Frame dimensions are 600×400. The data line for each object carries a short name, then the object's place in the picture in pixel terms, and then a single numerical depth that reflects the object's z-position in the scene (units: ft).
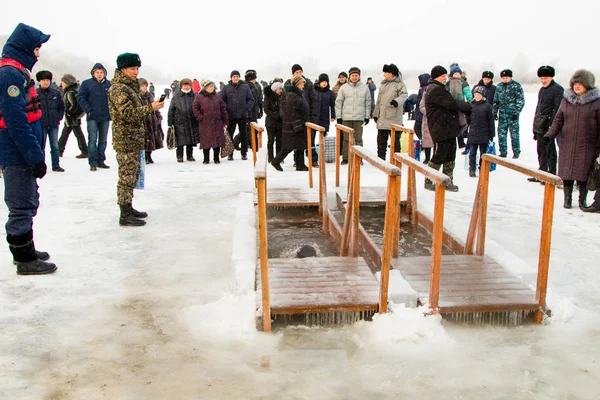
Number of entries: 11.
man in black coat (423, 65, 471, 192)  23.61
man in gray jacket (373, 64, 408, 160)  30.30
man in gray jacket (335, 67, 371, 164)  32.71
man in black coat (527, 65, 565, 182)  26.96
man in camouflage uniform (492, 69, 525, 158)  35.04
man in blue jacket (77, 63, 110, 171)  31.65
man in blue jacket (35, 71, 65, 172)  31.24
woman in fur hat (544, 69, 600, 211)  21.22
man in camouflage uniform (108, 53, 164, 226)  18.54
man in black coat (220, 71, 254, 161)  36.19
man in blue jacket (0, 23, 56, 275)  13.50
